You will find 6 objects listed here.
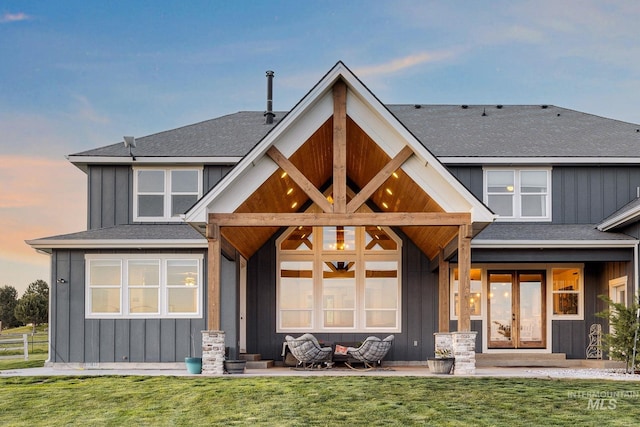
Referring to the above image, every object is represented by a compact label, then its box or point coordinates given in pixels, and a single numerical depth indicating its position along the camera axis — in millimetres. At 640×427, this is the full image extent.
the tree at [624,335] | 15344
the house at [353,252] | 17656
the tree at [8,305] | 51031
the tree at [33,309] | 43500
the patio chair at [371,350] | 16828
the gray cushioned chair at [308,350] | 16625
